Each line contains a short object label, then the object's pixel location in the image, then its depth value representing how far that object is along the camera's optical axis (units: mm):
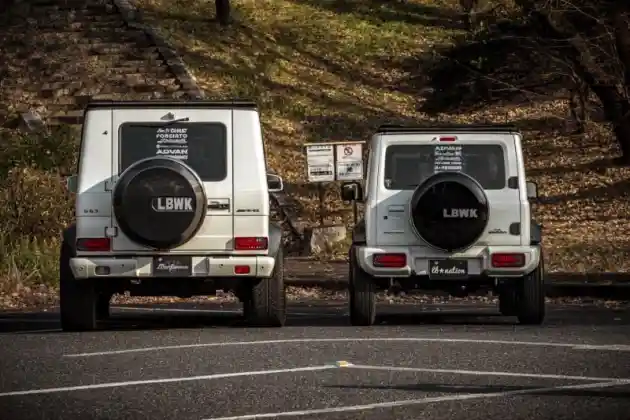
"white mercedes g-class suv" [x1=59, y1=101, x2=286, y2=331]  15234
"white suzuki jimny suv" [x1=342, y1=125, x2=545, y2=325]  15750
